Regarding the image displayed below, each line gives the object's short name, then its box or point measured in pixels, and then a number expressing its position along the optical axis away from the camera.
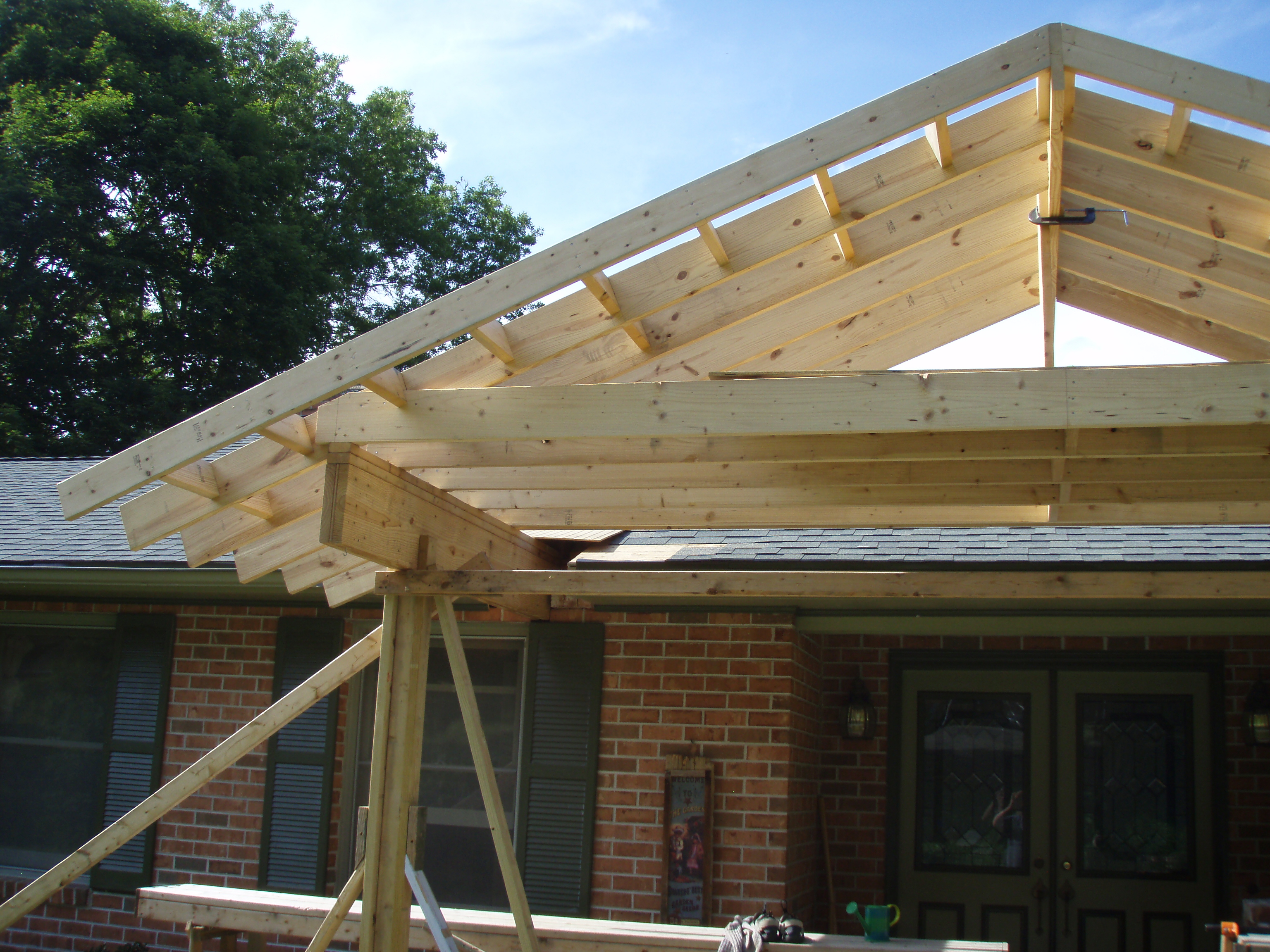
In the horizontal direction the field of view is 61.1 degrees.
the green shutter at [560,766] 6.39
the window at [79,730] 7.16
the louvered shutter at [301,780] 6.77
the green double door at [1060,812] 6.91
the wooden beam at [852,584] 4.11
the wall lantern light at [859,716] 7.30
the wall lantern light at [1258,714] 6.62
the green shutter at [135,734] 7.04
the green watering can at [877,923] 5.21
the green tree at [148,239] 21.81
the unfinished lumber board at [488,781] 4.32
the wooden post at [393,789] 4.15
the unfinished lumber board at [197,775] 4.59
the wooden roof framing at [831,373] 3.37
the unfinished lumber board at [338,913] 4.14
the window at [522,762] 6.43
